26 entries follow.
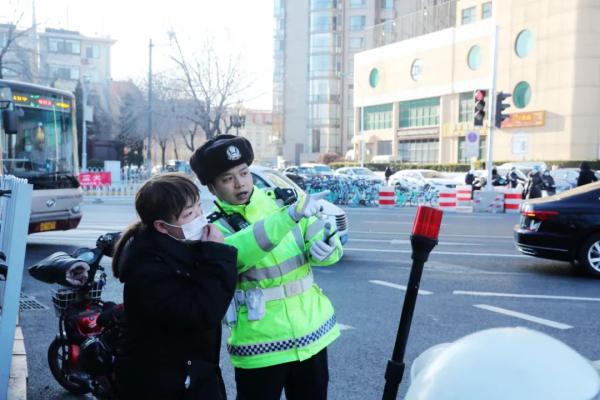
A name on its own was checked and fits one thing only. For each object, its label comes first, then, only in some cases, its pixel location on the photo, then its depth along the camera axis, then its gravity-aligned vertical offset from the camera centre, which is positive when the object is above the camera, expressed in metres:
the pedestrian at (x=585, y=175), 18.36 -0.43
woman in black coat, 2.23 -0.50
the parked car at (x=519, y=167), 33.38 -0.43
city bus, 10.80 -0.01
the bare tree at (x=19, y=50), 29.17 +5.23
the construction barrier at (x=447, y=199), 22.14 -1.44
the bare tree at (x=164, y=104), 39.31 +3.35
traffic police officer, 2.58 -0.59
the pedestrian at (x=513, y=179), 27.94 -0.88
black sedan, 8.95 -0.99
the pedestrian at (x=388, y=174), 34.12 -0.90
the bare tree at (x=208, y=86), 33.59 +3.72
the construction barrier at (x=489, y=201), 21.17 -1.42
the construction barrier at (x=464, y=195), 23.53 -1.36
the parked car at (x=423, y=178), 31.44 -1.06
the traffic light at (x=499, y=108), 20.64 +1.69
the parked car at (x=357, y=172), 36.72 -0.89
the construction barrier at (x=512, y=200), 20.89 -1.36
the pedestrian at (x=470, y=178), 26.25 -0.81
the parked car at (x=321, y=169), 39.17 -0.79
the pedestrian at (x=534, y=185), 19.75 -0.80
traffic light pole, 21.39 +1.72
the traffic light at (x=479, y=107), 20.03 +1.67
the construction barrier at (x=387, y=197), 23.03 -1.45
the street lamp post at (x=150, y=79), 32.02 +3.86
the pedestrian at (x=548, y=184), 23.30 -0.92
